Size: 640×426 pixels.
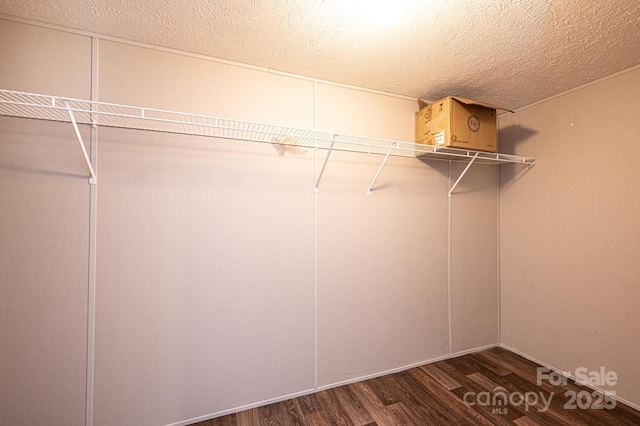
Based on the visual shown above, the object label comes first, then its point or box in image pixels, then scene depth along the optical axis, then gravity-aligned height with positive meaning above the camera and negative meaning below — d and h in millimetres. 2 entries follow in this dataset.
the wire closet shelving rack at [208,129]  1176 +494
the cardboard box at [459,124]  1660 +645
